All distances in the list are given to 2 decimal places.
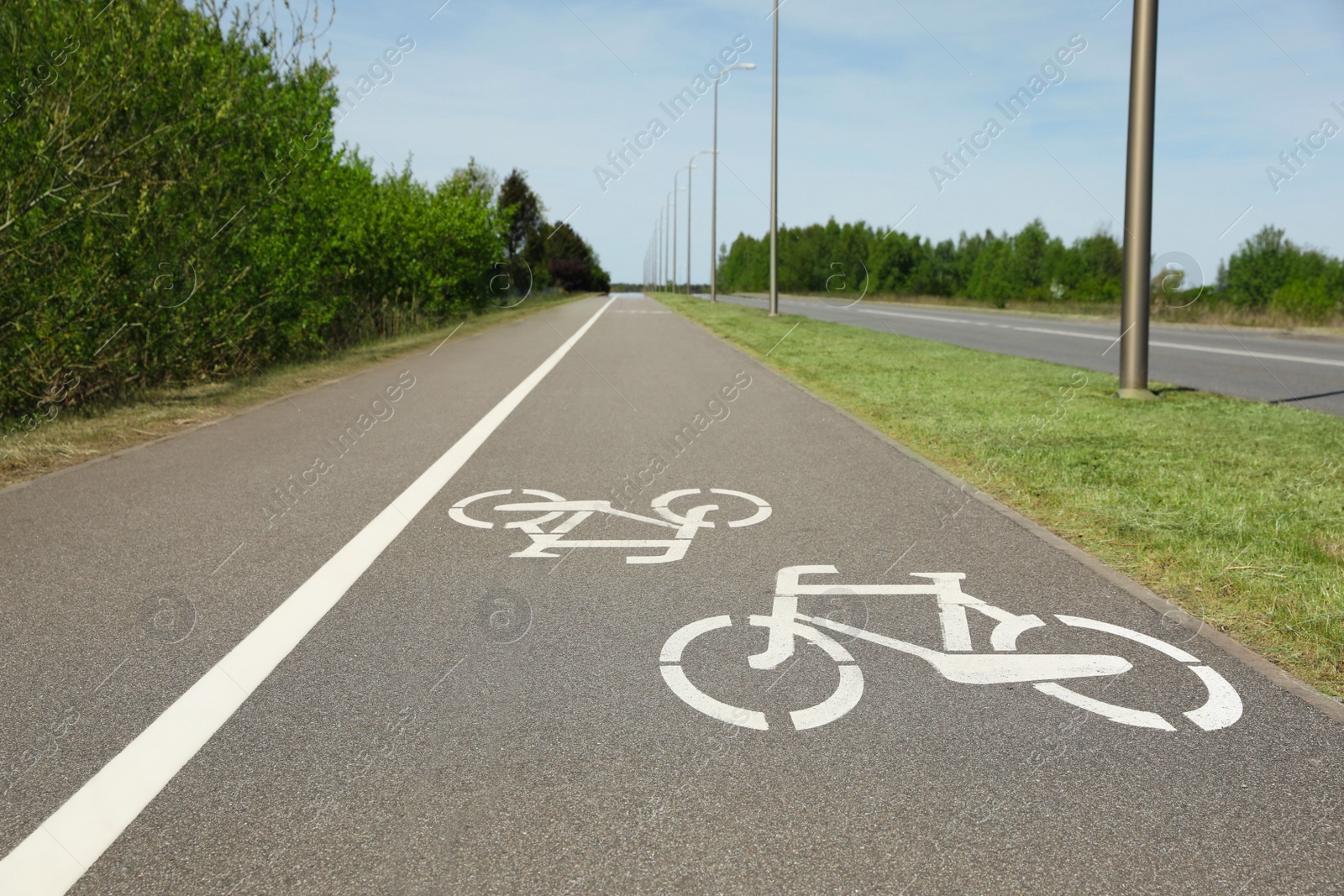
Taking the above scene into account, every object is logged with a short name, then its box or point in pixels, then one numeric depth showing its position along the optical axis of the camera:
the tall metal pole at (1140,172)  11.58
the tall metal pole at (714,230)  50.70
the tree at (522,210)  89.50
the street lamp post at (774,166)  32.50
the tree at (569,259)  94.38
